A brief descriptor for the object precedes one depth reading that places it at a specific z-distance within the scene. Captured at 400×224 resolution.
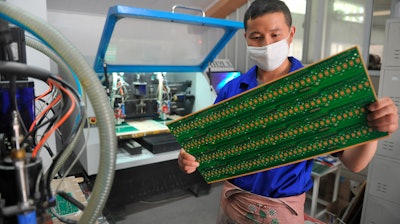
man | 1.08
